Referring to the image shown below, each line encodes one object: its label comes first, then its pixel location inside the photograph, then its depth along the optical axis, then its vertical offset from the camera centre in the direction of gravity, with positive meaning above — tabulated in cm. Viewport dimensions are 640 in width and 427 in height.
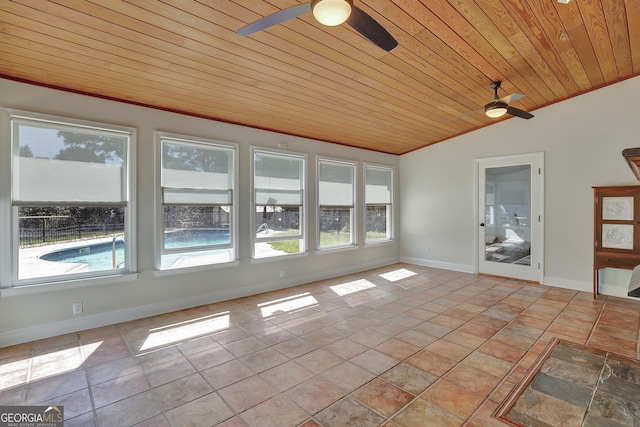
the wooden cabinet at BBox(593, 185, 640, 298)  406 -28
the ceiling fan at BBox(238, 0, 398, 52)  175 +116
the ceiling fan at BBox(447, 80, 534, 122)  362 +125
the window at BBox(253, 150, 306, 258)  471 +10
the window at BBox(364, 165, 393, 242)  644 +15
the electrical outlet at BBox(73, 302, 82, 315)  325 -106
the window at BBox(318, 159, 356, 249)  558 +13
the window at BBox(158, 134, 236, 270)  388 +9
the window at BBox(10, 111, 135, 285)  303 +12
